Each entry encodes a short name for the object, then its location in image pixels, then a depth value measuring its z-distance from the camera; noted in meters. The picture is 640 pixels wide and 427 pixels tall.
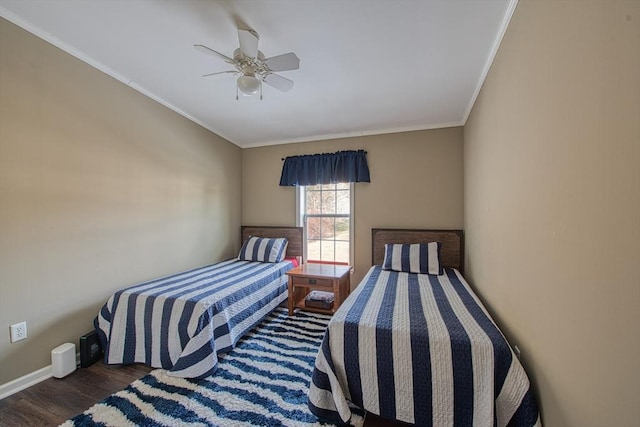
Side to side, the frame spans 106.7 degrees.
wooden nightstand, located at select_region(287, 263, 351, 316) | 2.63
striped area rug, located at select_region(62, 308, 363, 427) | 1.39
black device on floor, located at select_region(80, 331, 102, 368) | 1.87
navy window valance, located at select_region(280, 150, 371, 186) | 3.26
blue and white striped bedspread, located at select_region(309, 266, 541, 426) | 1.15
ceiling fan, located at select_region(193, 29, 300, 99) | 1.54
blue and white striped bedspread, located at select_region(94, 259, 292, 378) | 1.75
